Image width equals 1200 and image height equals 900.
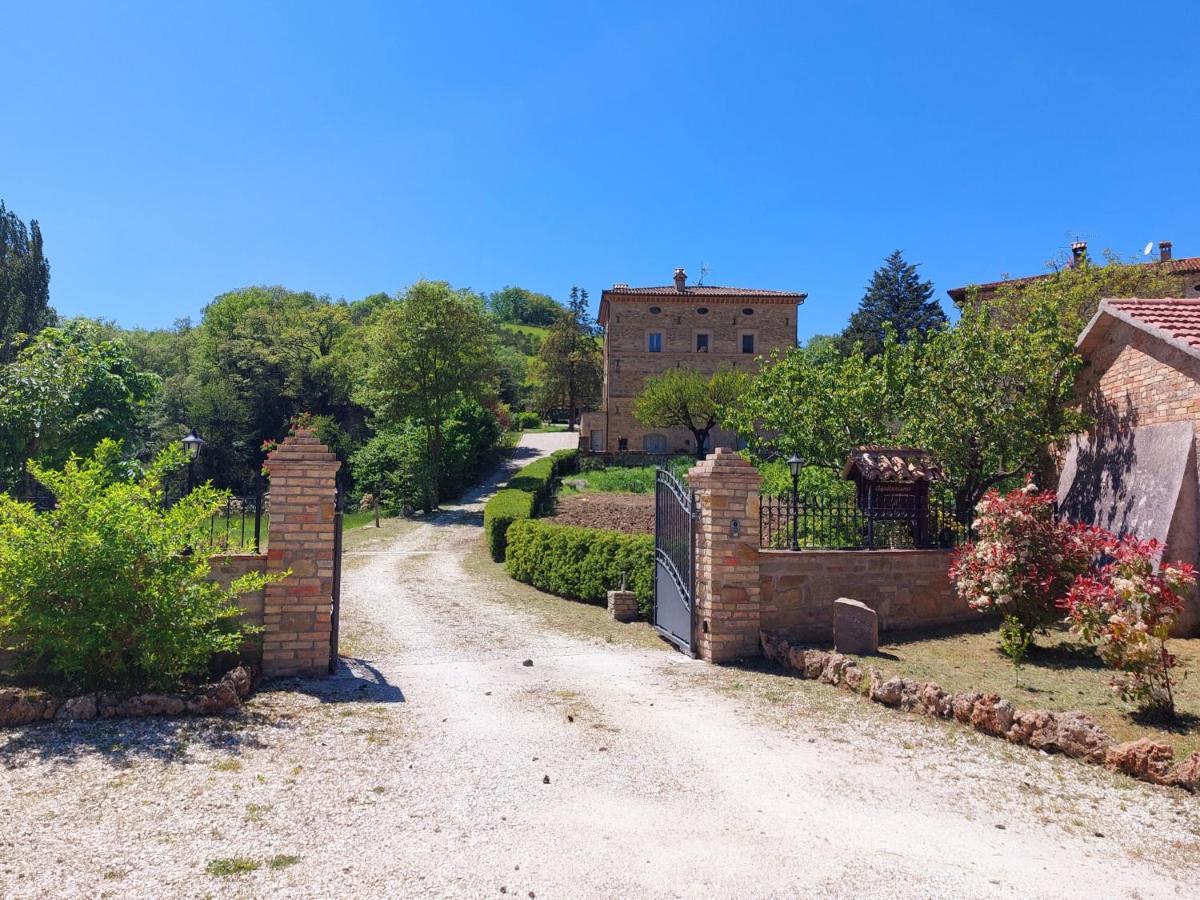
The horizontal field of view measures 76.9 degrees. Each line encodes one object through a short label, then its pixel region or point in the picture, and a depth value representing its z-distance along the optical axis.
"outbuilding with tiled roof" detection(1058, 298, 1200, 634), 9.18
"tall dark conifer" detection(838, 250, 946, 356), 44.53
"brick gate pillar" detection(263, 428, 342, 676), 7.18
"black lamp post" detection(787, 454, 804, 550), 9.40
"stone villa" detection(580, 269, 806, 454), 47.72
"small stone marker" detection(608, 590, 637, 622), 12.08
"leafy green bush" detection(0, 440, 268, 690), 5.65
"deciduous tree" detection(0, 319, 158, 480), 13.28
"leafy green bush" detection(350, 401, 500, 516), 29.36
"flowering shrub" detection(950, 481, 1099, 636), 8.13
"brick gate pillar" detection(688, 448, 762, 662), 8.85
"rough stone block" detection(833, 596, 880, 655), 8.61
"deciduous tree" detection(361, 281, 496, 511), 28.91
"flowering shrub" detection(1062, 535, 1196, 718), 5.99
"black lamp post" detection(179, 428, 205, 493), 10.55
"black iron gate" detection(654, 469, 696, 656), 9.34
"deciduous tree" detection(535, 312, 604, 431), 60.12
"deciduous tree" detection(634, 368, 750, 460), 39.38
